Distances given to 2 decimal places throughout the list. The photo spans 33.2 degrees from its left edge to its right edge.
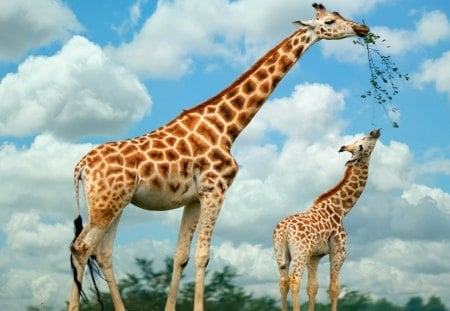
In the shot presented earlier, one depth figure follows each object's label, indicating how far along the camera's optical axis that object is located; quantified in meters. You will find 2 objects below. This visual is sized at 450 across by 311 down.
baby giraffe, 11.55
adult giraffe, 8.56
